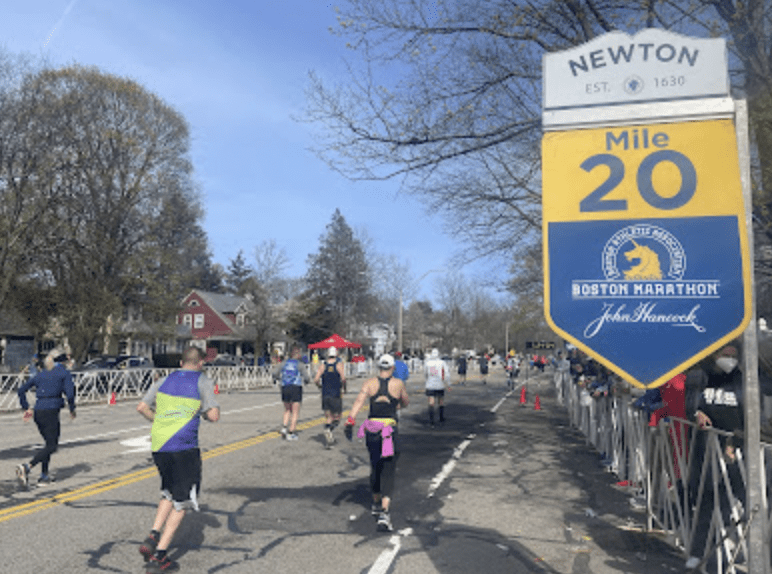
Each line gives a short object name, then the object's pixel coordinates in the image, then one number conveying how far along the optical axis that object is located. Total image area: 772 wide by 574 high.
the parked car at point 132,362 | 36.27
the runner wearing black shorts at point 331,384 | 12.92
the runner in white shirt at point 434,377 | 15.76
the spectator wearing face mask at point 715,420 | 5.56
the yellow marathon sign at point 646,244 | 4.18
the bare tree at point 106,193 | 32.03
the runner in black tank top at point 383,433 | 6.95
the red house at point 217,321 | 69.56
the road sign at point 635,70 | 4.45
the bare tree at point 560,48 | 10.02
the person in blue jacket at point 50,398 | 8.88
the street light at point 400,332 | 43.92
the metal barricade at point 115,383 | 21.96
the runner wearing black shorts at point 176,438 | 5.55
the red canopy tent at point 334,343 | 33.25
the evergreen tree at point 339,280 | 69.62
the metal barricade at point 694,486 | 5.23
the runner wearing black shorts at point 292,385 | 12.91
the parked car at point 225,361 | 47.76
